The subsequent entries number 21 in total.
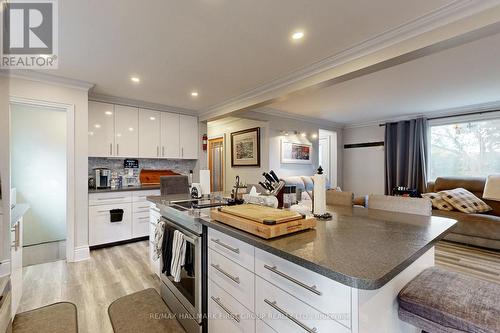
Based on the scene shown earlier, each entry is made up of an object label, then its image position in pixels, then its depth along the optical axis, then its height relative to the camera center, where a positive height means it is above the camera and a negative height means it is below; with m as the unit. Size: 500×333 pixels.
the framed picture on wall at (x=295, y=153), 5.32 +0.32
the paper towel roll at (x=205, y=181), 2.42 -0.16
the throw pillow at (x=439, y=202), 4.00 -0.68
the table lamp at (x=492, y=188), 3.86 -0.42
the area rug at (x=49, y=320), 1.80 -1.26
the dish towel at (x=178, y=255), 1.72 -0.66
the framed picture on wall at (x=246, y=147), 5.20 +0.45
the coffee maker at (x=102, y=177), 3.79 -0.15
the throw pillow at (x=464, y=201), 3.81 -0.63
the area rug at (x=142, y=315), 1.83 -1.28
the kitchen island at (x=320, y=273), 0.79 -0.46
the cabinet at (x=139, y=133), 3.72 +0.62
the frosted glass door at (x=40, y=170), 3.71 -0.02
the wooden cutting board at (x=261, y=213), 1.18 -0.27
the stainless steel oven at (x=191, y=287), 1.57 -0.89
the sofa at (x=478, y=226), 3.36 -0.93
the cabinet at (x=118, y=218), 3.48 -0.79
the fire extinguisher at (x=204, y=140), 4.91 +0.57
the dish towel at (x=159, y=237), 2.01 -0.62
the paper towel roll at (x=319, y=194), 1.60 -0.20
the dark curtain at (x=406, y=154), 5.22 +0.25
